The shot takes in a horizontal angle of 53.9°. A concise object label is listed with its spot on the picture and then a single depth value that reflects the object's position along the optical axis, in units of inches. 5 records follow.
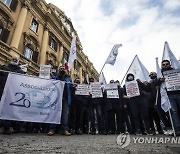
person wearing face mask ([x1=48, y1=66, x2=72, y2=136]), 170.7
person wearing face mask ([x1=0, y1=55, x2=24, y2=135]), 152.2
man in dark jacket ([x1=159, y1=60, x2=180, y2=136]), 154.3
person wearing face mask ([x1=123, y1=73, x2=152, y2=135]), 181.2
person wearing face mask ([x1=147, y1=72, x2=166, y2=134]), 188.1
